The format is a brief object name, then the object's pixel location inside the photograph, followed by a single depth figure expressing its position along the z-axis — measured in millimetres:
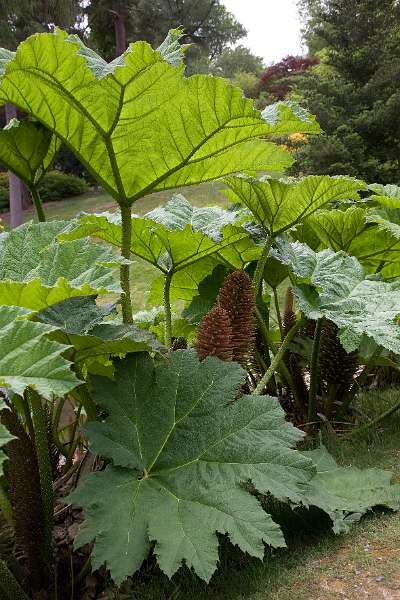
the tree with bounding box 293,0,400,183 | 10797
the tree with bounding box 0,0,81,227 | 12273
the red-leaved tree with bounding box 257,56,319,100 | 22484
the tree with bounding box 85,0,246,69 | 17391
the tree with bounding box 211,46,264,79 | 31641
